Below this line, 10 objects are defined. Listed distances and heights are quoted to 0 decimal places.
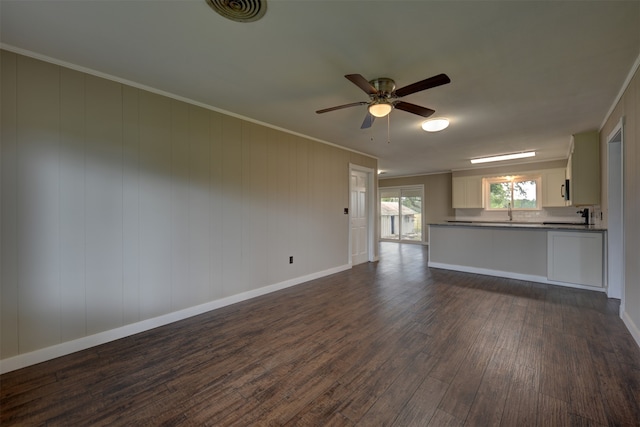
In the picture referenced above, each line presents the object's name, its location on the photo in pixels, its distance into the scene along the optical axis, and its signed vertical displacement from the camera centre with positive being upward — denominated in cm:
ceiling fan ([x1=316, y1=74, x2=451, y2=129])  223 +105
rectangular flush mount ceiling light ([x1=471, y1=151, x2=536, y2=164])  571 +126
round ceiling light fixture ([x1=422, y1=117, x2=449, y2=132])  333 +114
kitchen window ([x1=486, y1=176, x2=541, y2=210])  671 +51
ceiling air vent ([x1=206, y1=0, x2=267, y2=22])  159 +129
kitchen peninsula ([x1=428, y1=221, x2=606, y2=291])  396 -72
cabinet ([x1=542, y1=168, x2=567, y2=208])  618 +58
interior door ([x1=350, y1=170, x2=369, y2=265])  569 -15
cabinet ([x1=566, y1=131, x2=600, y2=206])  412 +68
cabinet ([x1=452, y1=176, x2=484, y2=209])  744 +58
